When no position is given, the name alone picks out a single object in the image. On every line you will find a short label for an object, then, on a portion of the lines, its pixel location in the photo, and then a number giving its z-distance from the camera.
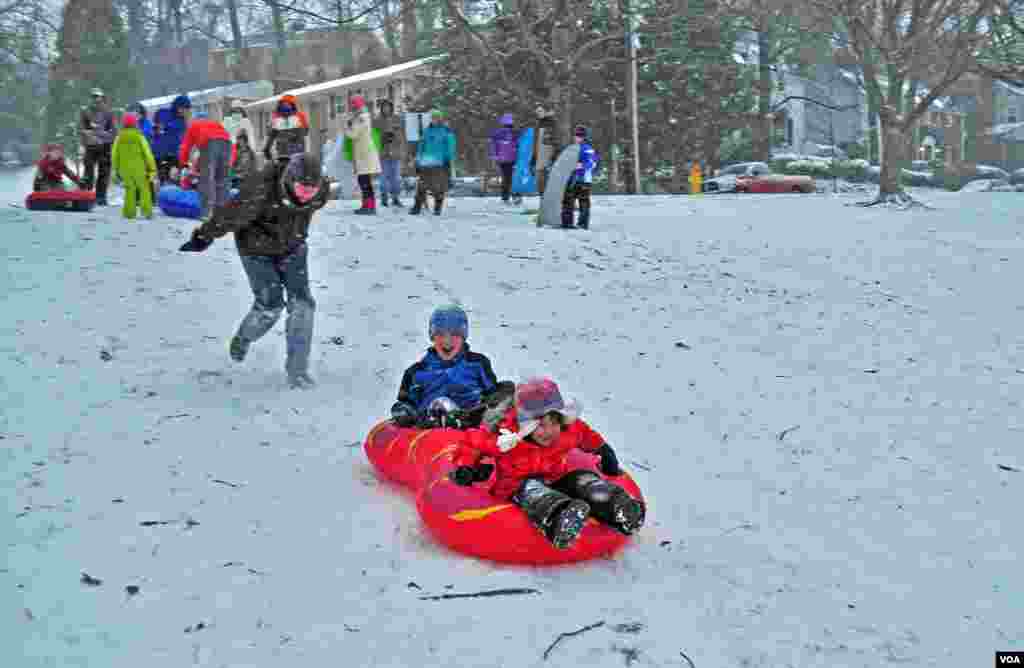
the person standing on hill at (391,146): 15.48
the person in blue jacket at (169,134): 14.38
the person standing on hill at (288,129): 12.20
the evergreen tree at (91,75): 38.62
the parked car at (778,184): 27.20
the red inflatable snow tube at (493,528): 4.05
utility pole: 22.12
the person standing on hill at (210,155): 12.17
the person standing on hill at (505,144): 16.56
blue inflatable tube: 13.28
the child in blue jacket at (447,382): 5.32
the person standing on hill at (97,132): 13.99
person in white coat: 14.39
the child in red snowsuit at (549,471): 3.97
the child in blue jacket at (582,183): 13.59
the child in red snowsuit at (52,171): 14.60
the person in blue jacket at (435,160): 14.41
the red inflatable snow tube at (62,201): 14.08
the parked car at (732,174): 28.64
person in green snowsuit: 12.54
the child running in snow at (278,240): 6.16
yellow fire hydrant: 26.39
